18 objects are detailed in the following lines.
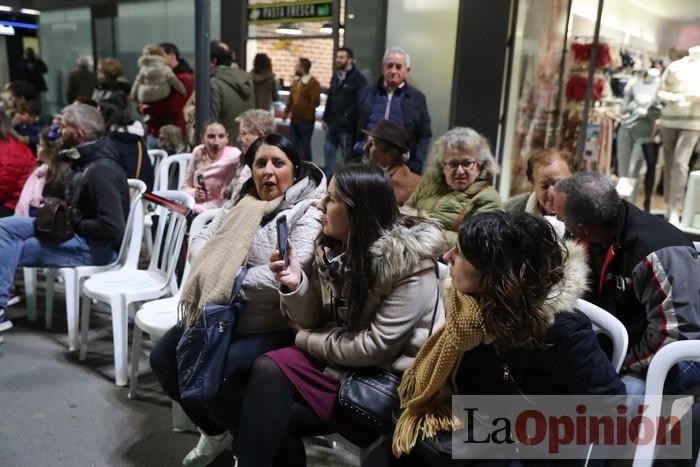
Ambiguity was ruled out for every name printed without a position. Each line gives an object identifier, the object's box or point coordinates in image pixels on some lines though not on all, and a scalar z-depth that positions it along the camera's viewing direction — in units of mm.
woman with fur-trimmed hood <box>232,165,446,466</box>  1626
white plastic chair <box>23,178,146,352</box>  2926
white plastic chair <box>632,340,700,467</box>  1393
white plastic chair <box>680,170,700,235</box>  4520
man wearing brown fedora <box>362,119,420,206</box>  2912
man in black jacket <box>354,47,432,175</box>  4145
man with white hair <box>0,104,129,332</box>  2920
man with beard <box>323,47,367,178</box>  5234
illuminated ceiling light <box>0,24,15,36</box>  8488
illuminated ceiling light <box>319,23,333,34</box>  6239
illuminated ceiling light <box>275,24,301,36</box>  6762
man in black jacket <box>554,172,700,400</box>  1610
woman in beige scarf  1914
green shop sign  6289
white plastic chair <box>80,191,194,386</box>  2668
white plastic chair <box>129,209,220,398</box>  2297
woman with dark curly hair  1328
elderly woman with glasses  2590
